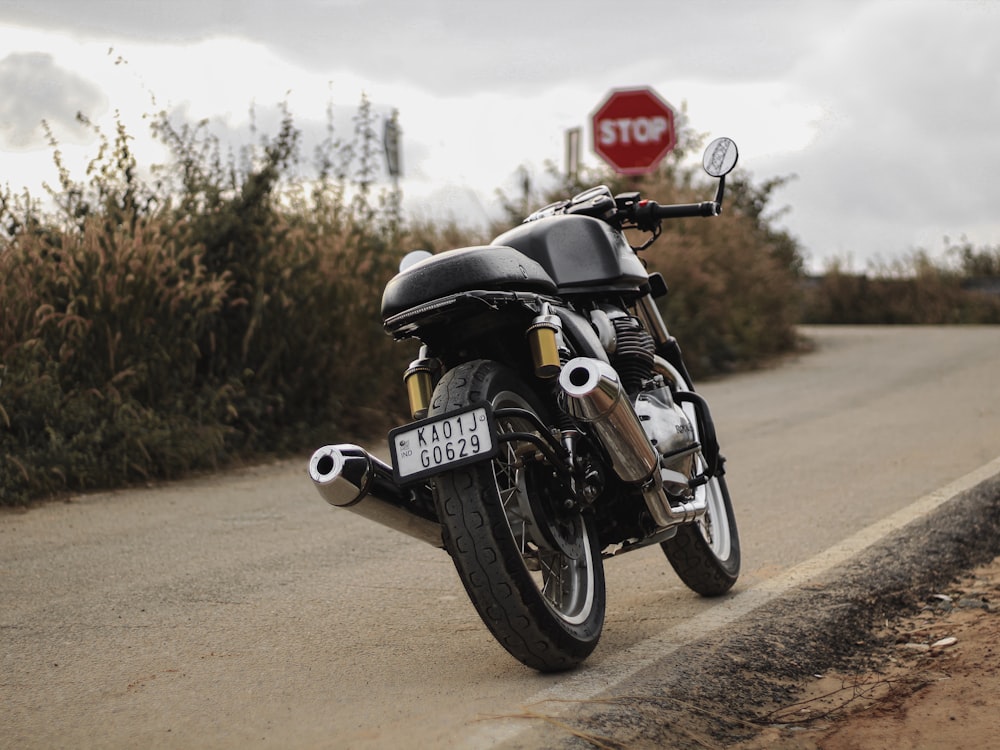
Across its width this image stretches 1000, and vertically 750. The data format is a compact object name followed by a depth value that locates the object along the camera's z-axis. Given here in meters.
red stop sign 17.62
